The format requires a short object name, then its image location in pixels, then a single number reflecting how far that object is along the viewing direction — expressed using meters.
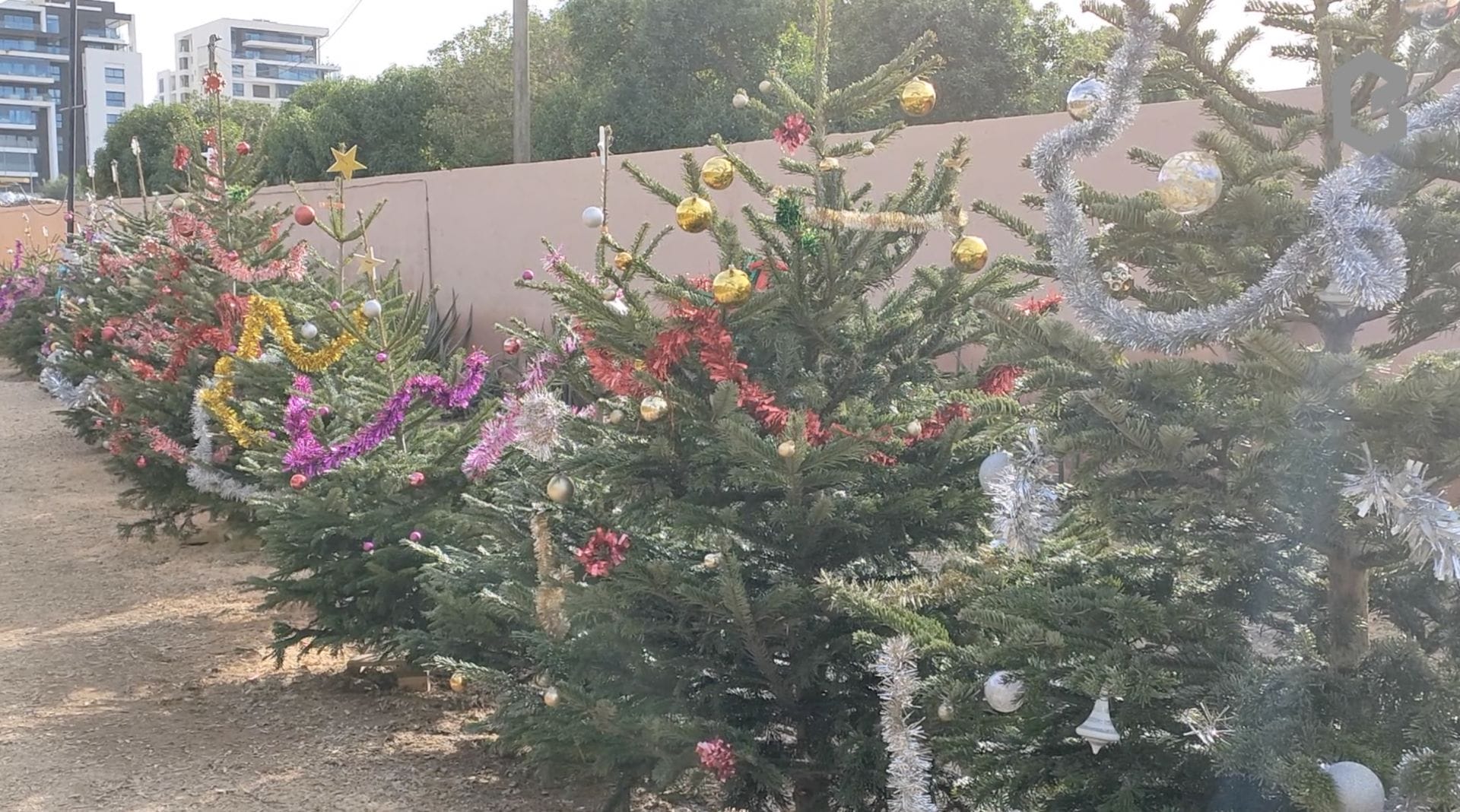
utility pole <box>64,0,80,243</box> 17.05
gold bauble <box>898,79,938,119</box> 2.90
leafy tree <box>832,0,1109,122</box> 16.48
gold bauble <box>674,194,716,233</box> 2.86
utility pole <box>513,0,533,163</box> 14.03
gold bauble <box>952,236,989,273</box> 2.81
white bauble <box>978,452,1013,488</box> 2.41
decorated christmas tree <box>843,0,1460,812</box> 1.89
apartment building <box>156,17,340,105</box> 108.94
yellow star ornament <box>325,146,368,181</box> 5.20
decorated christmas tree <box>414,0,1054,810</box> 2.87
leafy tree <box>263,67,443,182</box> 23.38
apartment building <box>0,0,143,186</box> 92.25
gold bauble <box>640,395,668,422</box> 2.80
